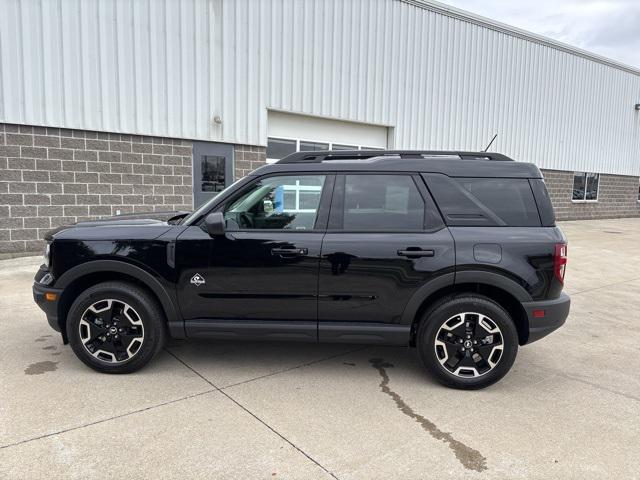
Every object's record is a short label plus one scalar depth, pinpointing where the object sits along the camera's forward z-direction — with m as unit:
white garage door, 11.80
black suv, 3.55
